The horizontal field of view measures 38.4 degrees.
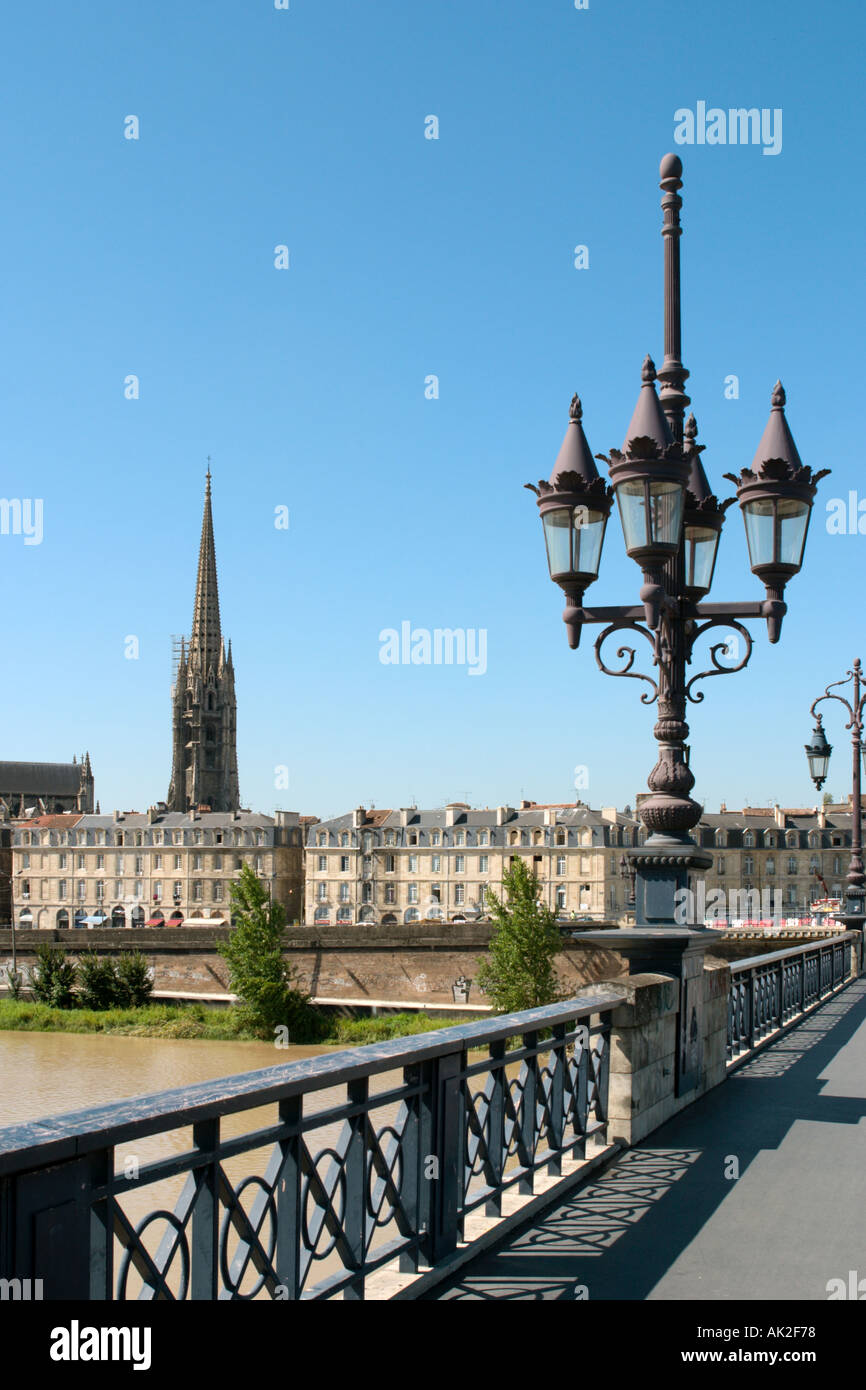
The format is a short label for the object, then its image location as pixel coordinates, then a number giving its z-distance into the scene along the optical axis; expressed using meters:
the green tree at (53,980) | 55.97
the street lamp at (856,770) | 22.42
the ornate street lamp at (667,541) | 8.25
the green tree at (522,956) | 49.31
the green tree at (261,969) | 50.56
